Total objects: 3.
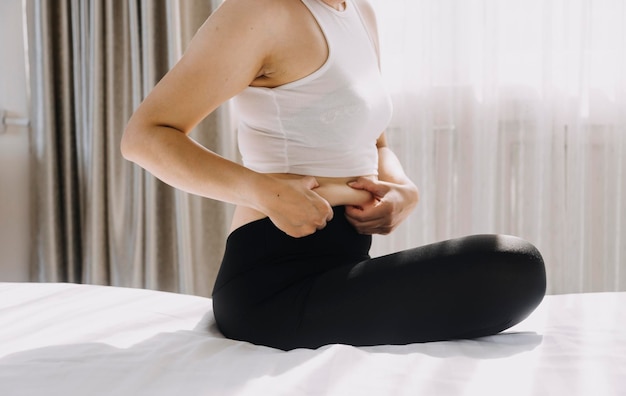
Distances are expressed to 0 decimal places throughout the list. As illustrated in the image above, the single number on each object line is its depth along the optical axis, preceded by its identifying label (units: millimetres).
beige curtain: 2488
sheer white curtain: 2236
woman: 920
